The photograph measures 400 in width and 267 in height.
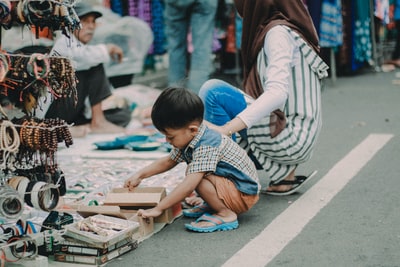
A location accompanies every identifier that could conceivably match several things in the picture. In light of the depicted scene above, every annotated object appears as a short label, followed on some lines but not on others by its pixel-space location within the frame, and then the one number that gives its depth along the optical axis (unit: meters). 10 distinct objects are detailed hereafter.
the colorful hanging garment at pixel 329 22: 12.33
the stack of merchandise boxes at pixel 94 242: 4.43
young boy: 4.89
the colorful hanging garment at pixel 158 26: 12.83
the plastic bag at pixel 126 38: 10.87
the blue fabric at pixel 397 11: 15.07
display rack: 4.19
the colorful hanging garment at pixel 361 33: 13.82
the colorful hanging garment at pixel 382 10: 14.09
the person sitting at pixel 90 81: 8.26
